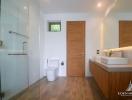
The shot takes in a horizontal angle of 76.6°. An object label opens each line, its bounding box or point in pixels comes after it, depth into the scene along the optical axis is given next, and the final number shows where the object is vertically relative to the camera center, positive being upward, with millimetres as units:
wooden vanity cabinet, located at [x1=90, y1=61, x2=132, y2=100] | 1204 -478
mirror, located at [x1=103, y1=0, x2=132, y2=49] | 1642 +569
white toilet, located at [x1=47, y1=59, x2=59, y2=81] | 2685 -626
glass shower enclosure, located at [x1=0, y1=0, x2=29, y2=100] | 1435 +51
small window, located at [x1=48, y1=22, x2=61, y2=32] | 3197 +914
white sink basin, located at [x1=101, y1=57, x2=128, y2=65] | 1460 -195
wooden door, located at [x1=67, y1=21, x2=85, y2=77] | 3097 +68
